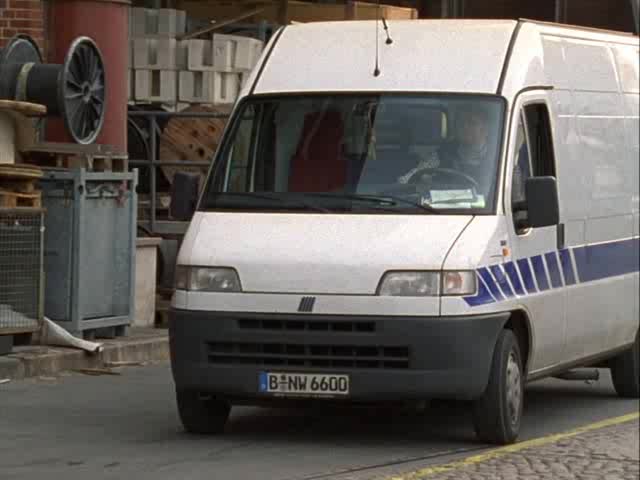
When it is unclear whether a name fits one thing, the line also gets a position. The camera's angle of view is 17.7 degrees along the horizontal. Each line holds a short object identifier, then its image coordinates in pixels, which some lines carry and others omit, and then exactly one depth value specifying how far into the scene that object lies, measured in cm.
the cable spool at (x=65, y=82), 1603
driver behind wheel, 1220
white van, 1154
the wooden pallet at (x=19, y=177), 1489
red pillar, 1691
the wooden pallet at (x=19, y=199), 1488
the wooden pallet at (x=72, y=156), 1578
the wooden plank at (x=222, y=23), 1927
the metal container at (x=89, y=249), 1569
